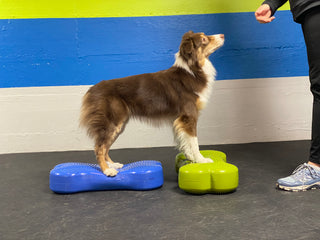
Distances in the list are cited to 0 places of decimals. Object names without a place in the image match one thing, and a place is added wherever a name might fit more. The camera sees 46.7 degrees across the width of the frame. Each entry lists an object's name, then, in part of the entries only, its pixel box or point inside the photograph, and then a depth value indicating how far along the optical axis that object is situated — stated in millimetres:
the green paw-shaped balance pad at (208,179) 2453
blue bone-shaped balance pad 2607
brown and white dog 2803
